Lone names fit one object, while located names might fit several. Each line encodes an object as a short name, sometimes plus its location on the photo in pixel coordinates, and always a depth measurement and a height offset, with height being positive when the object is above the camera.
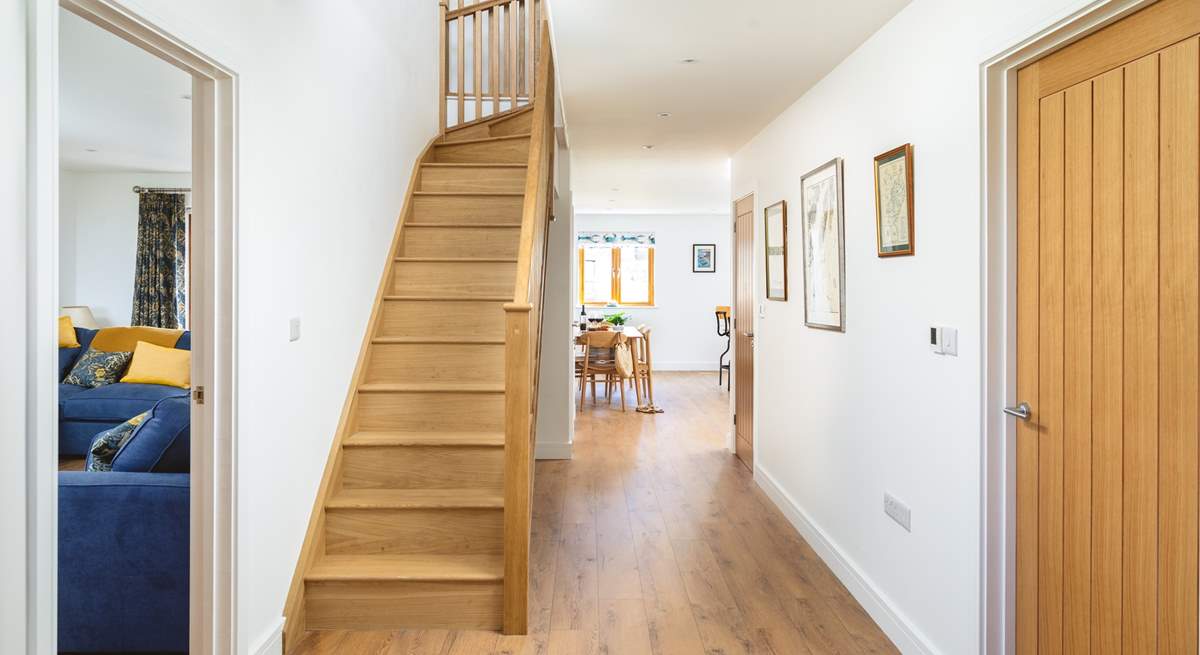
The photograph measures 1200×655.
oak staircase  2.50 -0.49
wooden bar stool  9.54 +0.00
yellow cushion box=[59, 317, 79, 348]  5.45 -0.09
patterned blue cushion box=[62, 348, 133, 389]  5.04 -0.34
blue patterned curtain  6.88 +0.61
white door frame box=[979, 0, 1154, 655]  1.98 -0.09
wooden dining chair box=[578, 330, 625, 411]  7.30 -0.36
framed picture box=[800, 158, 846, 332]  3.14 +0.37
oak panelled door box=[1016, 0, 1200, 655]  1.46 -0.04
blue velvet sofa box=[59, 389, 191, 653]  2.15 -0.76
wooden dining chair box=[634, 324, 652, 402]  7.56 -0.46
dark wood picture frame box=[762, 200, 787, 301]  4.28 +0.54
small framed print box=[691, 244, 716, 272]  10.72 +1.05
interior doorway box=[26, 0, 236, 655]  1.91 -0.08
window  10.69 +0.72
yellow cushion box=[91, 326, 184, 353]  5.36 -0.11
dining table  7.31 -0.58
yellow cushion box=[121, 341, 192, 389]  5.05 -0.33
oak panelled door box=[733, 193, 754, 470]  4.88 -0.03
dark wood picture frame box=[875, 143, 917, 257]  2.44 +0.45
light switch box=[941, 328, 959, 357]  2.15 -0.06
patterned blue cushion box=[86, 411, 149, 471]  2.47 -0.45
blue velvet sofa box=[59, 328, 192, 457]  4.80 -0.63
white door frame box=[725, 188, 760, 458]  4.62 +0.05
